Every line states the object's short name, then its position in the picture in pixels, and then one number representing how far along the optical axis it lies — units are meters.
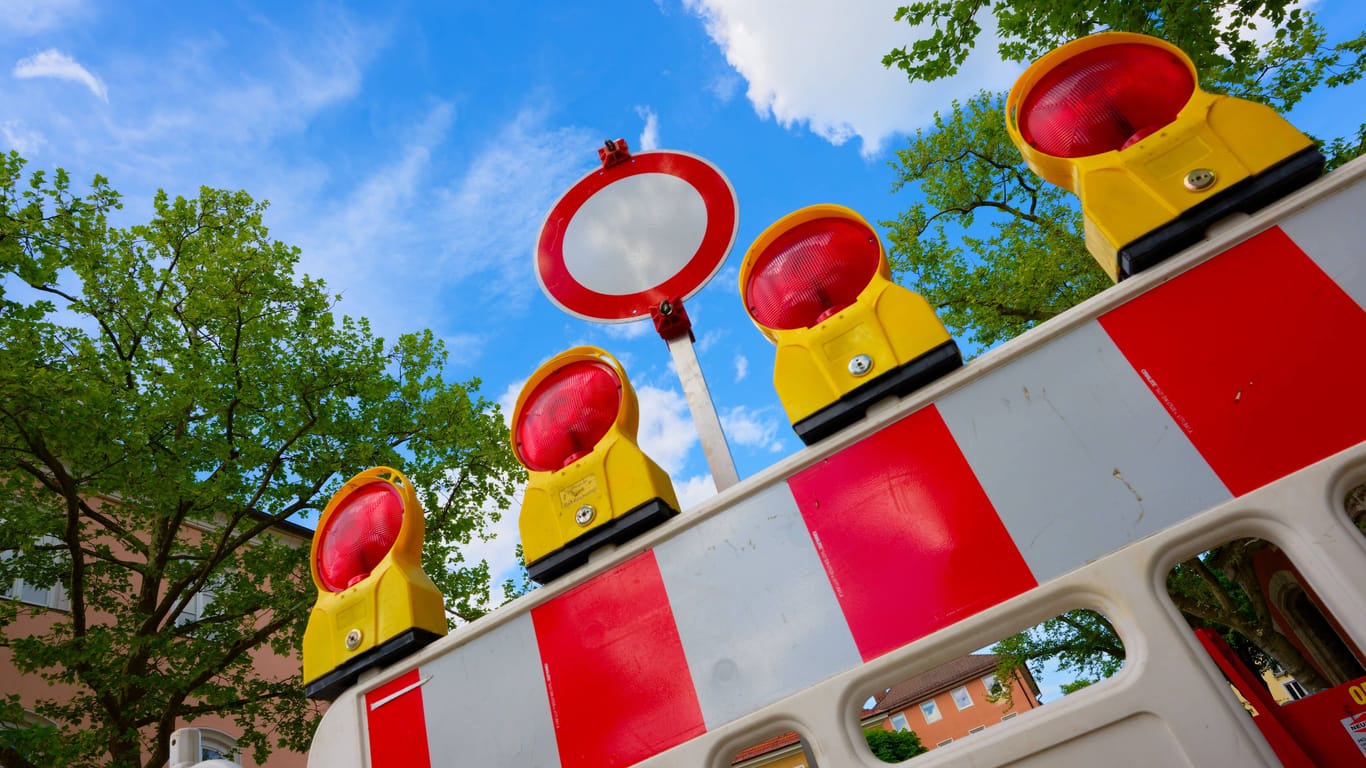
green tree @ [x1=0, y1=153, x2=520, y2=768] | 7.25
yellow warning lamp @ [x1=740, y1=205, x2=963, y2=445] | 1.67
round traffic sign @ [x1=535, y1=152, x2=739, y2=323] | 2.49
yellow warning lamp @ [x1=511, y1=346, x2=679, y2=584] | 1.88
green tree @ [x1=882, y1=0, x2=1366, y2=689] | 6.14
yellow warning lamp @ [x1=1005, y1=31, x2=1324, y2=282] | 1.50
